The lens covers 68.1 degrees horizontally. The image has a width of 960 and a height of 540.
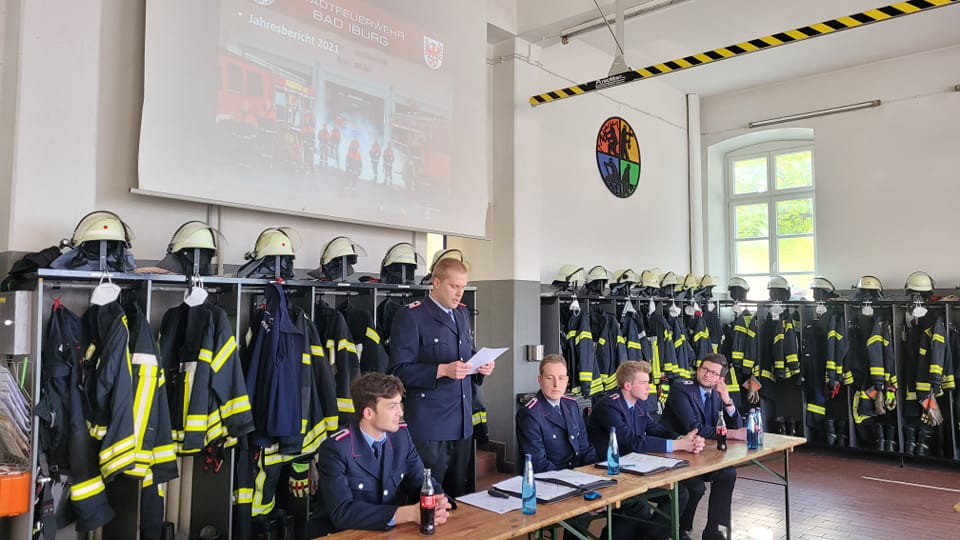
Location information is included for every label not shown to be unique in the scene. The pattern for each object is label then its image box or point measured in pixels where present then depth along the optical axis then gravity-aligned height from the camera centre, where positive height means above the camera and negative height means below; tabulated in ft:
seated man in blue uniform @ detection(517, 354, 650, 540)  11.92 -2.41
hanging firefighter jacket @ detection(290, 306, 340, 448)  14.11 -2.04
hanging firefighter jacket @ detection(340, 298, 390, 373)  15.84 -1.16
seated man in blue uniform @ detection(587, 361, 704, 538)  13.26 -2.62
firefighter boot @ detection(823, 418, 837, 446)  26.02 -5.26
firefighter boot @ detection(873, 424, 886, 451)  24.70 -5.16
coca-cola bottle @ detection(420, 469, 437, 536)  8.20 -2.55
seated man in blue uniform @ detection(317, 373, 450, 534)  8.44 -2.27
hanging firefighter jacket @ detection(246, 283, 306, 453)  13.29 -1.65
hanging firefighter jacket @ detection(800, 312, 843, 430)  26.37 -2.94
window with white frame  30.78 +3.41
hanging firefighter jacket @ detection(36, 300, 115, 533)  10.87 -2.13
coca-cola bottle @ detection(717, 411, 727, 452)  13.47 -2.80
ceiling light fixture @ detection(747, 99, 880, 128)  27.99 +7.24
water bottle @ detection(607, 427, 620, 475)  11.32 -2.68
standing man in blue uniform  12.34 -1.40
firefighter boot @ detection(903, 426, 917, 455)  24.06 -5.15
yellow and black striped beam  15.38 +5.95
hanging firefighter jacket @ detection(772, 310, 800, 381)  26.71 -2.30
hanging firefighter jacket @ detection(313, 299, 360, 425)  15.17 -1.43
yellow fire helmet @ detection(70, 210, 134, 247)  11.53 +0.98
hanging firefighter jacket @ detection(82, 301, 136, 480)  11.16 -1.73
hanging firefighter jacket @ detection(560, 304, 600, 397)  22.54 -2.10
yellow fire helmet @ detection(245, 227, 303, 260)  14.21 +0.88
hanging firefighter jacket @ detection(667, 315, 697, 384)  25.85 -2.41
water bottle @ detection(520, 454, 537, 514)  9.08 -2.63
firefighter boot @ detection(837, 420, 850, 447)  25.99 -5.27
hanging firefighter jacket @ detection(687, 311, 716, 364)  27.12 -1.86
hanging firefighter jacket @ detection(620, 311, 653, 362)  24.27 -1.63
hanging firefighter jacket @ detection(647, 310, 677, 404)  25.17 -2.26
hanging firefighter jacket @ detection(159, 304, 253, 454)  12.43 -1.64
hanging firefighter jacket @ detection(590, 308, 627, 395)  23.47 -1.93
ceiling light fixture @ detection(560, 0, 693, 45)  21.12 +8.38
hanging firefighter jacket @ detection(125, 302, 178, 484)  11.55 -2.06
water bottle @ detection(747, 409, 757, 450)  13.75 -2.80
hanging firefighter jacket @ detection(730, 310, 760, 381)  27.86 -2.30
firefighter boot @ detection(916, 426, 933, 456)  23.88 -5.09
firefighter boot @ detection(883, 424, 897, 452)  24.56 -5.13
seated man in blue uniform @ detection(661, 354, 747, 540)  14.49 -2.70
